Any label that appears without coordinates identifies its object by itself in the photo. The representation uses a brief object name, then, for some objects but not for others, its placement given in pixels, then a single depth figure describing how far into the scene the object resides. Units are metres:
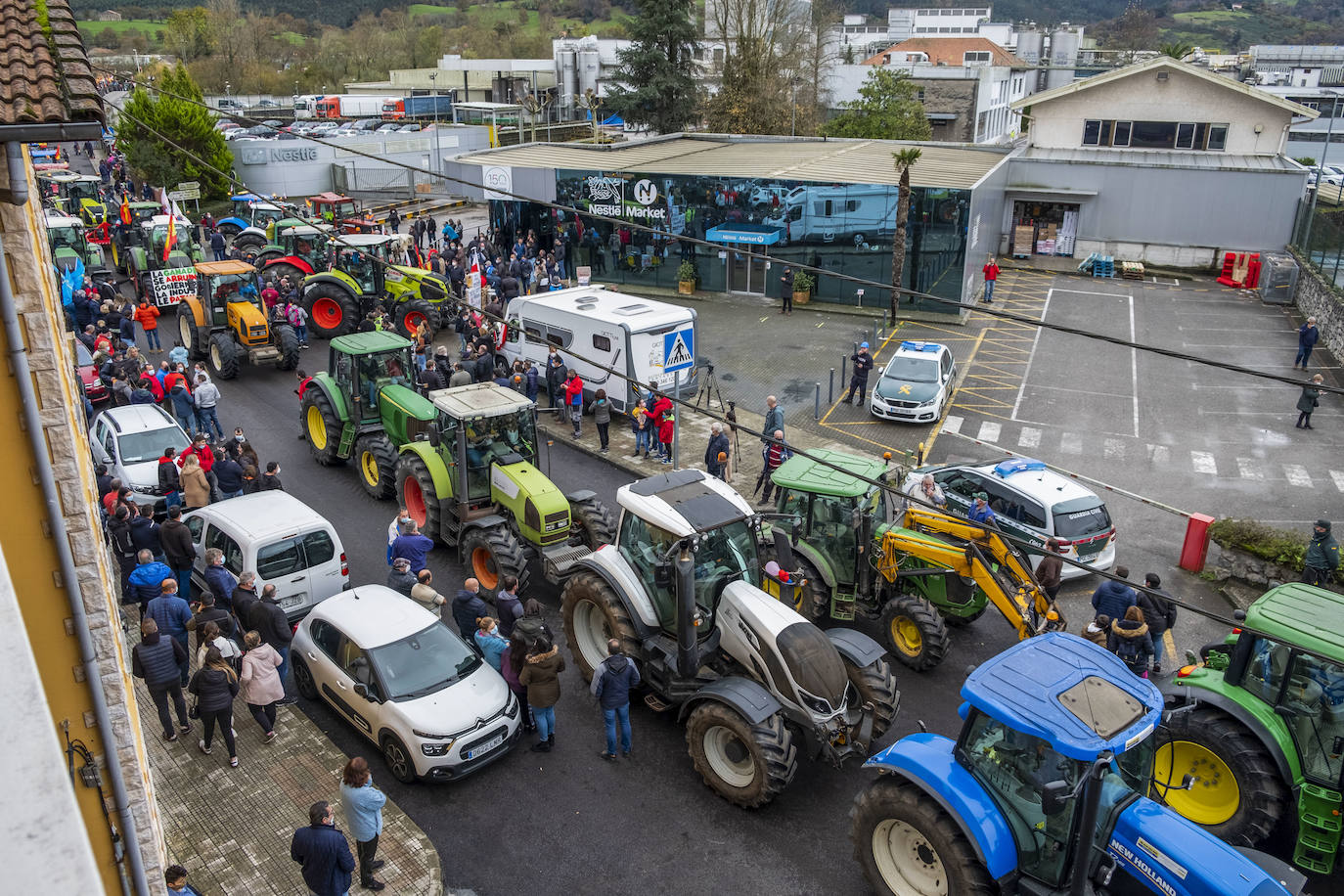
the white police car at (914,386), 19.69
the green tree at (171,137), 40.88
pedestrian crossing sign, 17.04
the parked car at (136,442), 14.76
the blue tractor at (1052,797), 6.62
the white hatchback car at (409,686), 9.30
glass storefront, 27.73
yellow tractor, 21.51
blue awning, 29.31
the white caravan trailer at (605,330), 18.98
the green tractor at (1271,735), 8.01
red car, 18.11
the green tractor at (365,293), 23.45
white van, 11.63
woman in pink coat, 9.72
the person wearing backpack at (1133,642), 10.63
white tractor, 8.99
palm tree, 25.81
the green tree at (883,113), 49.97
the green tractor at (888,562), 11.26
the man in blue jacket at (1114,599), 11.20
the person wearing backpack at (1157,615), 11.18
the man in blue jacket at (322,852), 7.34
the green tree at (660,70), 45.31
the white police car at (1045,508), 13.33
